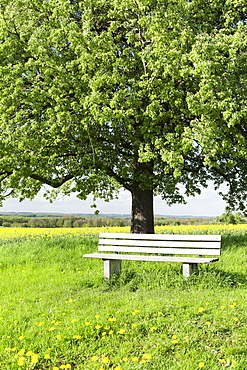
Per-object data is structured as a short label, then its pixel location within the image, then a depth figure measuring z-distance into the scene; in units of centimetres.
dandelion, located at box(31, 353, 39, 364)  441
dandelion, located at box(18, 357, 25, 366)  438
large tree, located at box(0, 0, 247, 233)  1092
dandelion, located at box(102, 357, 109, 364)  437
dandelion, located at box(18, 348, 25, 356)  470
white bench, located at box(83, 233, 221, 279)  805
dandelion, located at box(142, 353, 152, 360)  437
